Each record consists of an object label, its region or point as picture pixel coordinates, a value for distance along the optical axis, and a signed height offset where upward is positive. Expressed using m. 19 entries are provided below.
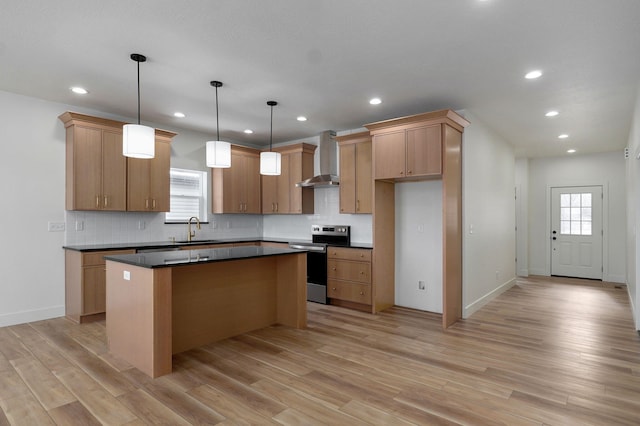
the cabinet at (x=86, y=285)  4.40 -0.86
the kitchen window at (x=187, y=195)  6.08 +0.31
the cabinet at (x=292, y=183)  6.37 +0.54
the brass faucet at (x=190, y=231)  5.90 -0.30
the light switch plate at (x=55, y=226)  4.65 -0.15
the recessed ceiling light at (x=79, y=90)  4.17 +1.42
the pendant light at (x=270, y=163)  4.30 +0.58
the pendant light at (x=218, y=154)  3.79 +0.61
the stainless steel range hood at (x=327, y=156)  5.98 +0.93
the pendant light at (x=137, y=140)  3.17 +0.64
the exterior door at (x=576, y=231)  7.79 -0.44
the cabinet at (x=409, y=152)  4.38 +0.74
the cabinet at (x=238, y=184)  6.38 +0.52
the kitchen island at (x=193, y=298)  3.02 -0.84
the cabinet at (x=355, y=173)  5.39 +0.60
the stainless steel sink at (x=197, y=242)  5.60 -0.44
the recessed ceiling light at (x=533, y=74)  3.57 +1.35
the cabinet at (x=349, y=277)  5.08 -0.91
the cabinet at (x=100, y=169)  4.61 +0.60
